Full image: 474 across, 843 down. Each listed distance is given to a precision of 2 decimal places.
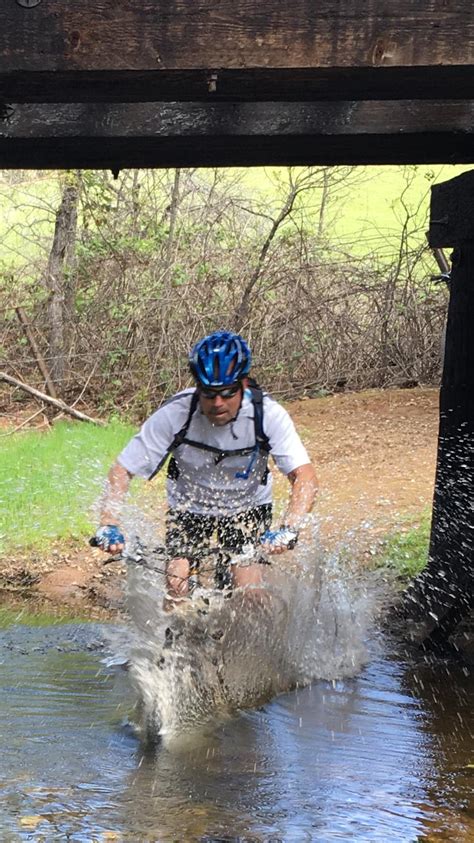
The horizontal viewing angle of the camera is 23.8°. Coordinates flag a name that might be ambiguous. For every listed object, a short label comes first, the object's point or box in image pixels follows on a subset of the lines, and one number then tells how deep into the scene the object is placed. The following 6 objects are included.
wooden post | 7.53
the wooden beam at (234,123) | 6.34
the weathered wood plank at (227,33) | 4.27
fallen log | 16.05
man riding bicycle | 5.79
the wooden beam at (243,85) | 4.37
